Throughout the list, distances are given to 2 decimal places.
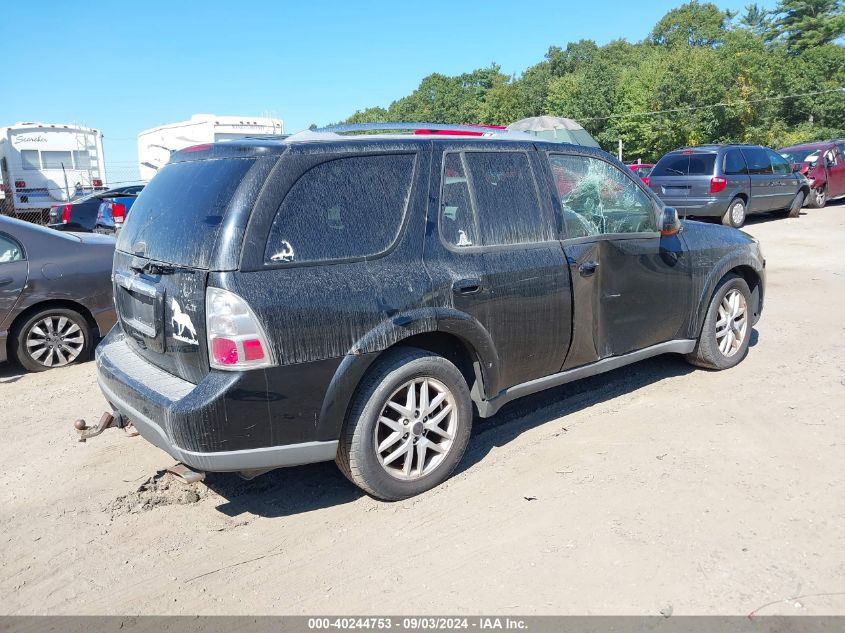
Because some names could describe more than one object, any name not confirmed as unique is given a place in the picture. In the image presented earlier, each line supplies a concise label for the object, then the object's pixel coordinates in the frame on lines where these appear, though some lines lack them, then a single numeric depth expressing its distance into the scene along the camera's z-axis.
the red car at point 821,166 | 18.08
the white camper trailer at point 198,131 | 22.02
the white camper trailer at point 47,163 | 23.97
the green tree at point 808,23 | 49.53
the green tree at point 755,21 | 59.44
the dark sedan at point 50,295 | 6.30
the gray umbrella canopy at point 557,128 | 17.03
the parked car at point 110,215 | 14.01
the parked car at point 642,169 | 20.96
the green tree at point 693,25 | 72.81
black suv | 3.24
